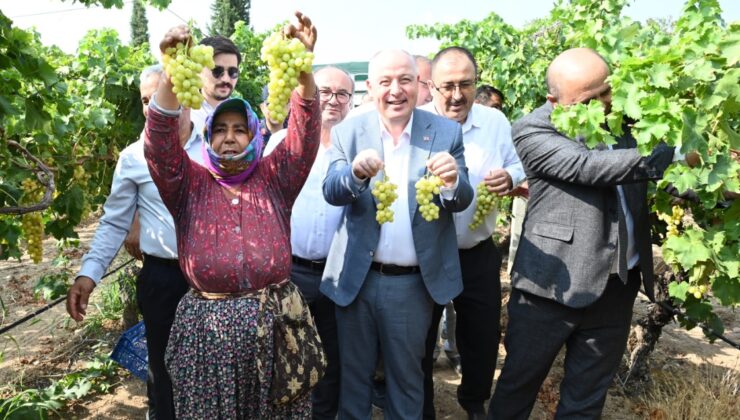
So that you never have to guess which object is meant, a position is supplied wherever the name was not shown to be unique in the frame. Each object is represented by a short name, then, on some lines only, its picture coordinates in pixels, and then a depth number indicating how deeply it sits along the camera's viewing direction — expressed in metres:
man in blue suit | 2.70
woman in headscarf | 2.17
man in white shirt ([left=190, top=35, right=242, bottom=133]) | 3.31
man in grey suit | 2.42
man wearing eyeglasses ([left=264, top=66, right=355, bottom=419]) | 3.09
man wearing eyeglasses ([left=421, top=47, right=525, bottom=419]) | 3.30
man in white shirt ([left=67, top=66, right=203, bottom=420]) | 2.82
